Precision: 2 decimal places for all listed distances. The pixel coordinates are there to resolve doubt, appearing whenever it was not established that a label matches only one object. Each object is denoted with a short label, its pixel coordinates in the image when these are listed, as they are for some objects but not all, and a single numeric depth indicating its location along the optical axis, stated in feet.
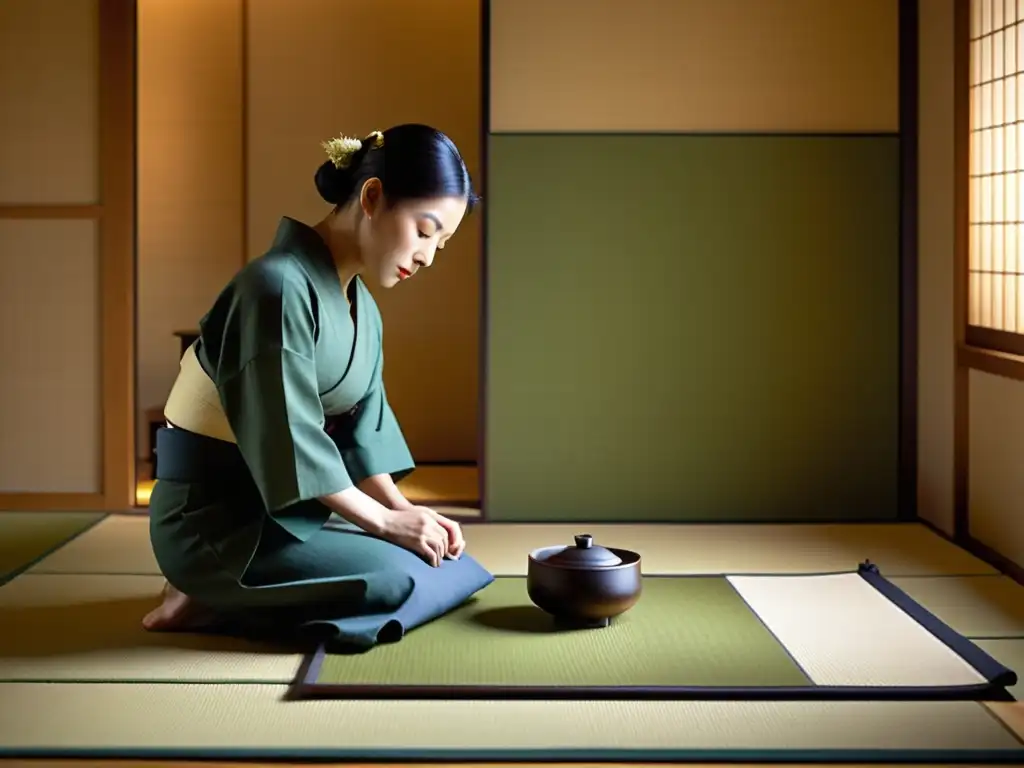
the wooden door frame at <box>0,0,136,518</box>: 17.47
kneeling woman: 11.06
